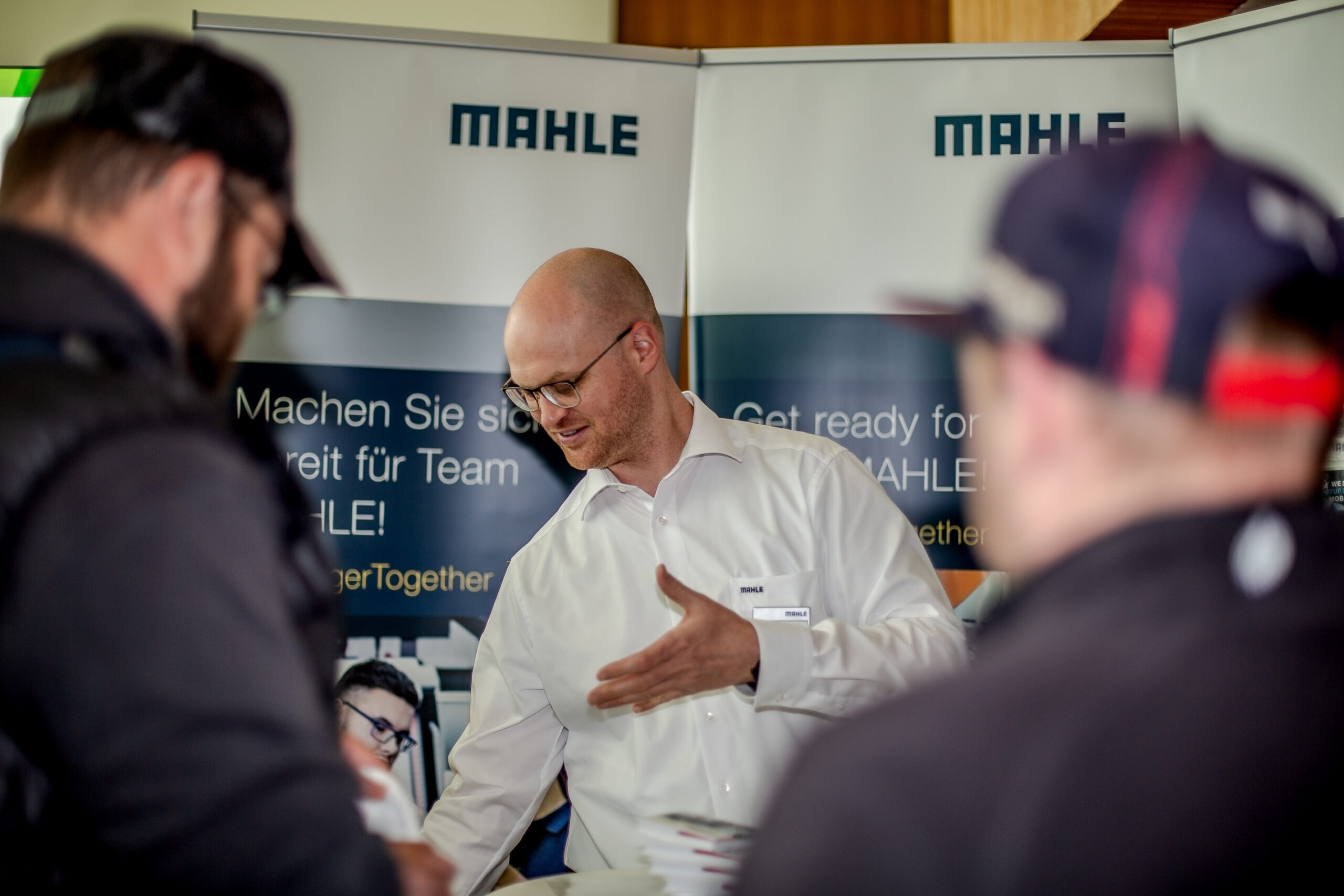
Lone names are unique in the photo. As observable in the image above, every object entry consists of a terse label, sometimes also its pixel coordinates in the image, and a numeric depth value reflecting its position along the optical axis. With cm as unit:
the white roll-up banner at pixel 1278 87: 295
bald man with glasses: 238
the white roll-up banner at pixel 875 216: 322
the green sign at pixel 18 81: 376
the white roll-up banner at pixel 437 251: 312
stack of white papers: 148
